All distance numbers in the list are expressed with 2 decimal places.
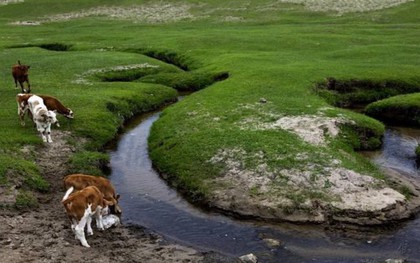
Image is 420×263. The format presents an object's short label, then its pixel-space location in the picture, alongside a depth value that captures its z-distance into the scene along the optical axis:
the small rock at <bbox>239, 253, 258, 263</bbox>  17.06
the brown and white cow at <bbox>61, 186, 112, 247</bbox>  17.38
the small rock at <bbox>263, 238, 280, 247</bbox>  18.36
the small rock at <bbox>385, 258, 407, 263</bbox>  17.06
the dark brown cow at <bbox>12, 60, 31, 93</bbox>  36.00
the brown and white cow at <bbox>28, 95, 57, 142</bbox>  26.48
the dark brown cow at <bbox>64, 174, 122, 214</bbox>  19.88
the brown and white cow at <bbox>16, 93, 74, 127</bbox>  28.32
